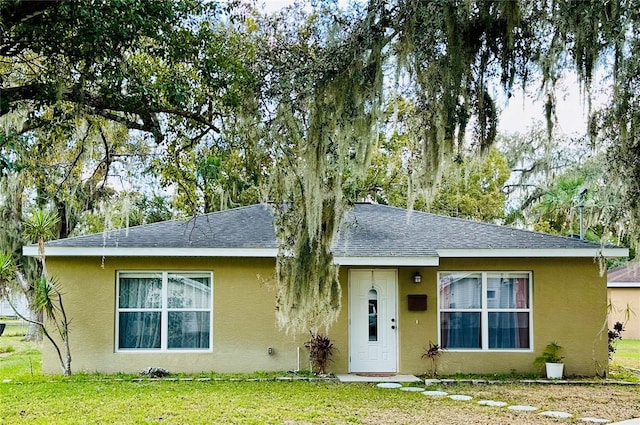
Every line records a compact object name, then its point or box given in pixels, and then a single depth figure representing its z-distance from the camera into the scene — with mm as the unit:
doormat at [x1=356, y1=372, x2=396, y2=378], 11047
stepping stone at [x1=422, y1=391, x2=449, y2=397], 9219
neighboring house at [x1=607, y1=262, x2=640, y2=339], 20859
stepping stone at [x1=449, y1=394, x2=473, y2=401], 8896
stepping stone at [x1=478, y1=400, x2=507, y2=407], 8453
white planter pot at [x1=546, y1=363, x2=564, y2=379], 10992
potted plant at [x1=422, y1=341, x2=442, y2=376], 11188
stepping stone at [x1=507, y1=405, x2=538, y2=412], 8133
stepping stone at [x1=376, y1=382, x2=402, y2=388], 9961
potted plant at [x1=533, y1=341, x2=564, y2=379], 11000
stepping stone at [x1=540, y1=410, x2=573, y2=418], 7746
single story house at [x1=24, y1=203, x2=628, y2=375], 11109
